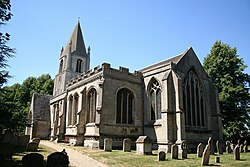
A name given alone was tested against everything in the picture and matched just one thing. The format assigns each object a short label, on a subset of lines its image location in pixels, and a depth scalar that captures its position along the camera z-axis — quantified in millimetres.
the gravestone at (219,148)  18922
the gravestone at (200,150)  15537
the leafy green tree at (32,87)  51719
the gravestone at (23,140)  17391
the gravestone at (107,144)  17314
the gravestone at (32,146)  15234
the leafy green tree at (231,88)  27562
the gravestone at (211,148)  18388
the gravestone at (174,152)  14336
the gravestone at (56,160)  7105
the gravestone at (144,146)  15781
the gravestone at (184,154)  14779
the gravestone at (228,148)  19672
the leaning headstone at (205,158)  11812
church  19688
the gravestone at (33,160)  7023
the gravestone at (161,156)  12931
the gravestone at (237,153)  14312
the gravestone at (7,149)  10508
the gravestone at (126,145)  17266
